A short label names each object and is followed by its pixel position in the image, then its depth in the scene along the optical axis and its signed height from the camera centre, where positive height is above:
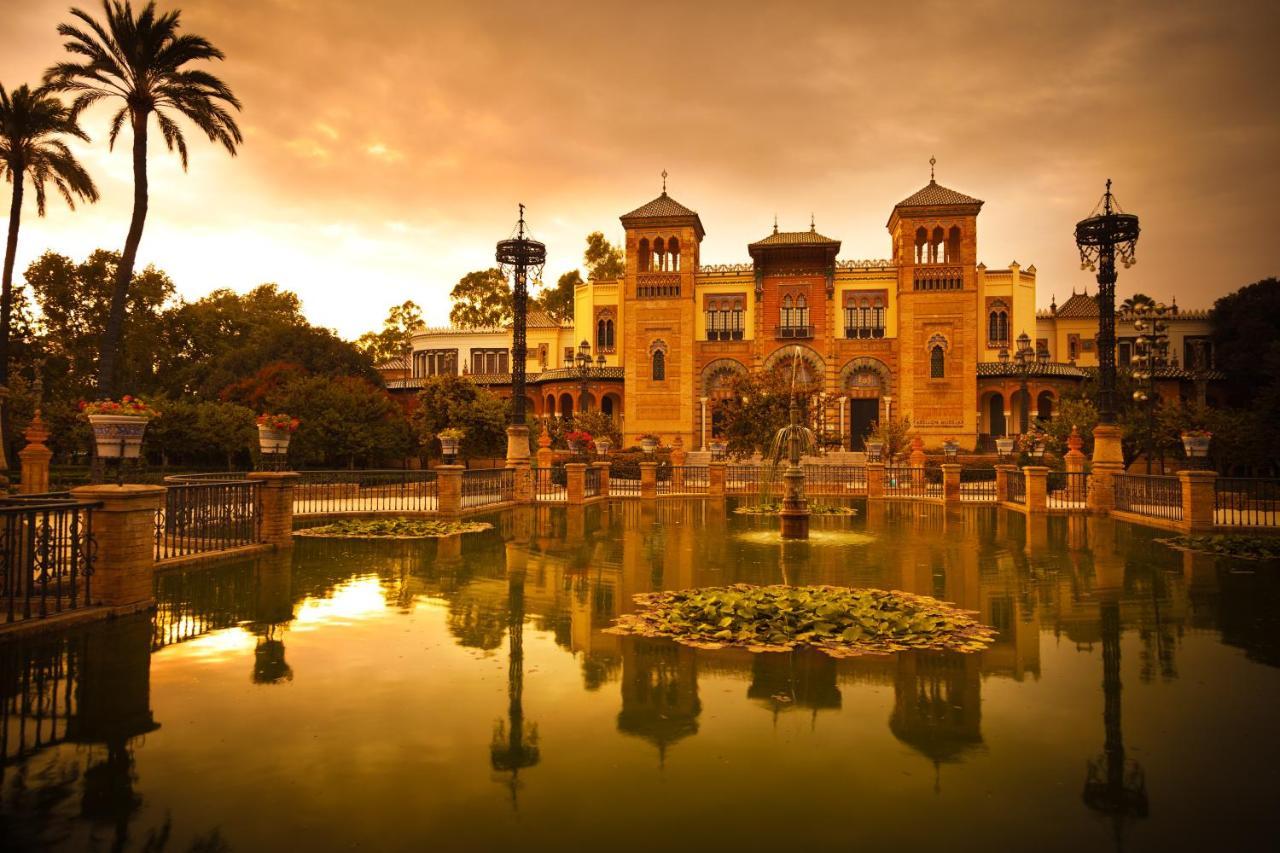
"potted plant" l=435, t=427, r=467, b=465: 18.62 +0.18
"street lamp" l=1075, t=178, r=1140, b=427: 20.89 +5.43
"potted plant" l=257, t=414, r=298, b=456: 12.20 +0.26
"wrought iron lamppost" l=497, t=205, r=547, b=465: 24.23 +5.72
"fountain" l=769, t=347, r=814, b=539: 14.15 -1.07
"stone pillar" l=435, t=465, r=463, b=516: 17.22 -0.92
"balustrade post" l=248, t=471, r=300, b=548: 12.26 -0.99
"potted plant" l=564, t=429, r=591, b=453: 30.89 +0.34
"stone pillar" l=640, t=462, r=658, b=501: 24.94 -1.06
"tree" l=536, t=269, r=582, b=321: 63.94 +12.76
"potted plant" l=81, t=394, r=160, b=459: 7.99 +0.22
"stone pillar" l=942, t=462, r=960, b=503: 23.72 -1.03
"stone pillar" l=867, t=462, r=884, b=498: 25.20 -1.03
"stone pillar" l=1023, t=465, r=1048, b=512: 19.39 -1.00
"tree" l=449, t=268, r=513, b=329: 63.72 +12.46
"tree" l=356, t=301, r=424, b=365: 65.62 +9.66
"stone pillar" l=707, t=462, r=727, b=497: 25.77 -1.05
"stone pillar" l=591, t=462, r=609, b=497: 24.99 -0.90
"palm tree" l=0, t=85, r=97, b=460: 24.97 +10.29
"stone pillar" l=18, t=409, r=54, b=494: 19.42 -0.38
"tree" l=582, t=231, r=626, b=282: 62.31 +15.55
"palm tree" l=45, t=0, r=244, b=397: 20.88 +10.33
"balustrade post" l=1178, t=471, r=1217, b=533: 14.86 -1.03
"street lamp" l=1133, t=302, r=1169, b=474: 23.75 +3.58
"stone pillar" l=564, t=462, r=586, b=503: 22.11 -0.97
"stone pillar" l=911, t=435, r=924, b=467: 33.95 -0.23
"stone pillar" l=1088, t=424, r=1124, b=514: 19.91 -0.50
